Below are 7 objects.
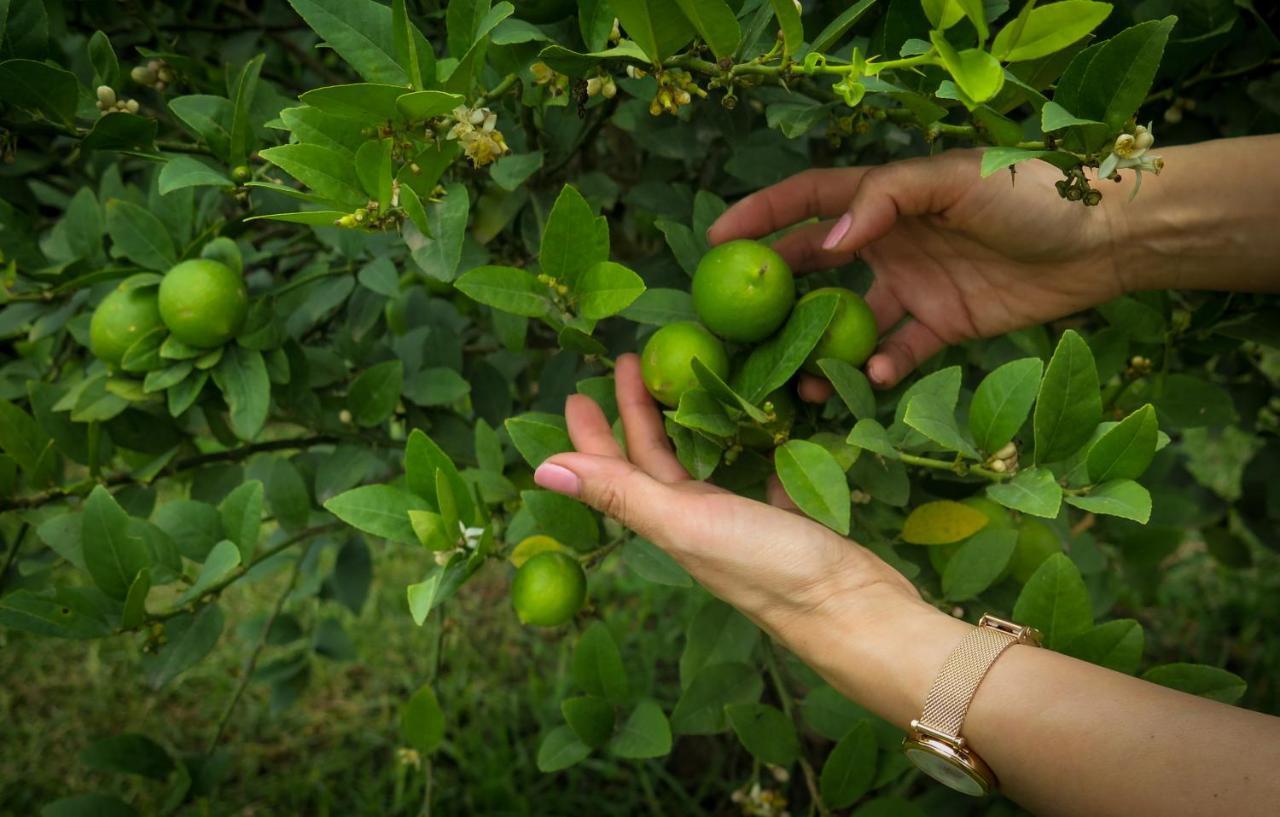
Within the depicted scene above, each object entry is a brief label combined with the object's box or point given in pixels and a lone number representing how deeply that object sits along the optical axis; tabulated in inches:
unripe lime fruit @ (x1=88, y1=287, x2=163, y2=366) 20.7
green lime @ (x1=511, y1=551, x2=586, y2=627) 19.5
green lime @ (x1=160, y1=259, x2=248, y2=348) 19.9
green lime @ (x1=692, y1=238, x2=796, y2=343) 18.7
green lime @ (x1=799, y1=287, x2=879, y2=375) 19.6
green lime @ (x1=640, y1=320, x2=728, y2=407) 18.7
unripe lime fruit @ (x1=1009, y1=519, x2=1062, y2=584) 22.1
